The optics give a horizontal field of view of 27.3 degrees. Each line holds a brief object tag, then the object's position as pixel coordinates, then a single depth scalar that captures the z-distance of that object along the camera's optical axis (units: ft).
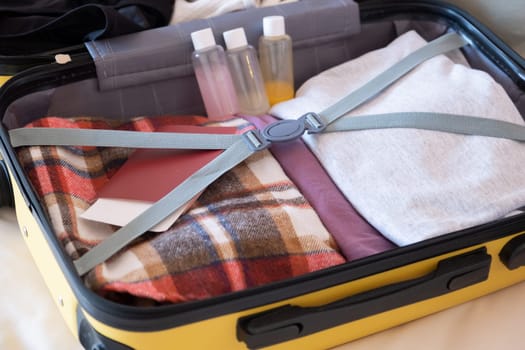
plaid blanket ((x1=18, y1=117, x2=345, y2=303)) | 3.78
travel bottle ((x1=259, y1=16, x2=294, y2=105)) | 4.62
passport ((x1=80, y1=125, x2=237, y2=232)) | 4.09
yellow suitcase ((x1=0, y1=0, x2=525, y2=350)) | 3.68
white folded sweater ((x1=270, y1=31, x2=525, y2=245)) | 4.08
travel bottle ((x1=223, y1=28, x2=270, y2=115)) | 4.62
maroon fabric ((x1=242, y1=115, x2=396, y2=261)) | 4.05
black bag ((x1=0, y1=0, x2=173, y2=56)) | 4.55
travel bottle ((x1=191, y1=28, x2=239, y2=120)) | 4.57
